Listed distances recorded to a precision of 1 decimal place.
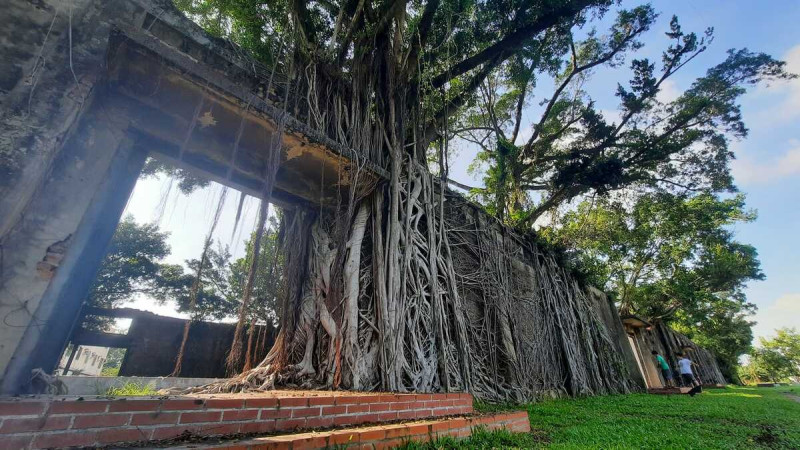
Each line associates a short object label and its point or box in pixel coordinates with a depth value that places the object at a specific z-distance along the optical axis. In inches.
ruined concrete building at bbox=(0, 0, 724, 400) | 92.0
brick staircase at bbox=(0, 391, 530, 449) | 55.8
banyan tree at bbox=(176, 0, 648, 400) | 141.6
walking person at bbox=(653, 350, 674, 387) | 487.8
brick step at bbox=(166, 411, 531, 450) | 63.3
